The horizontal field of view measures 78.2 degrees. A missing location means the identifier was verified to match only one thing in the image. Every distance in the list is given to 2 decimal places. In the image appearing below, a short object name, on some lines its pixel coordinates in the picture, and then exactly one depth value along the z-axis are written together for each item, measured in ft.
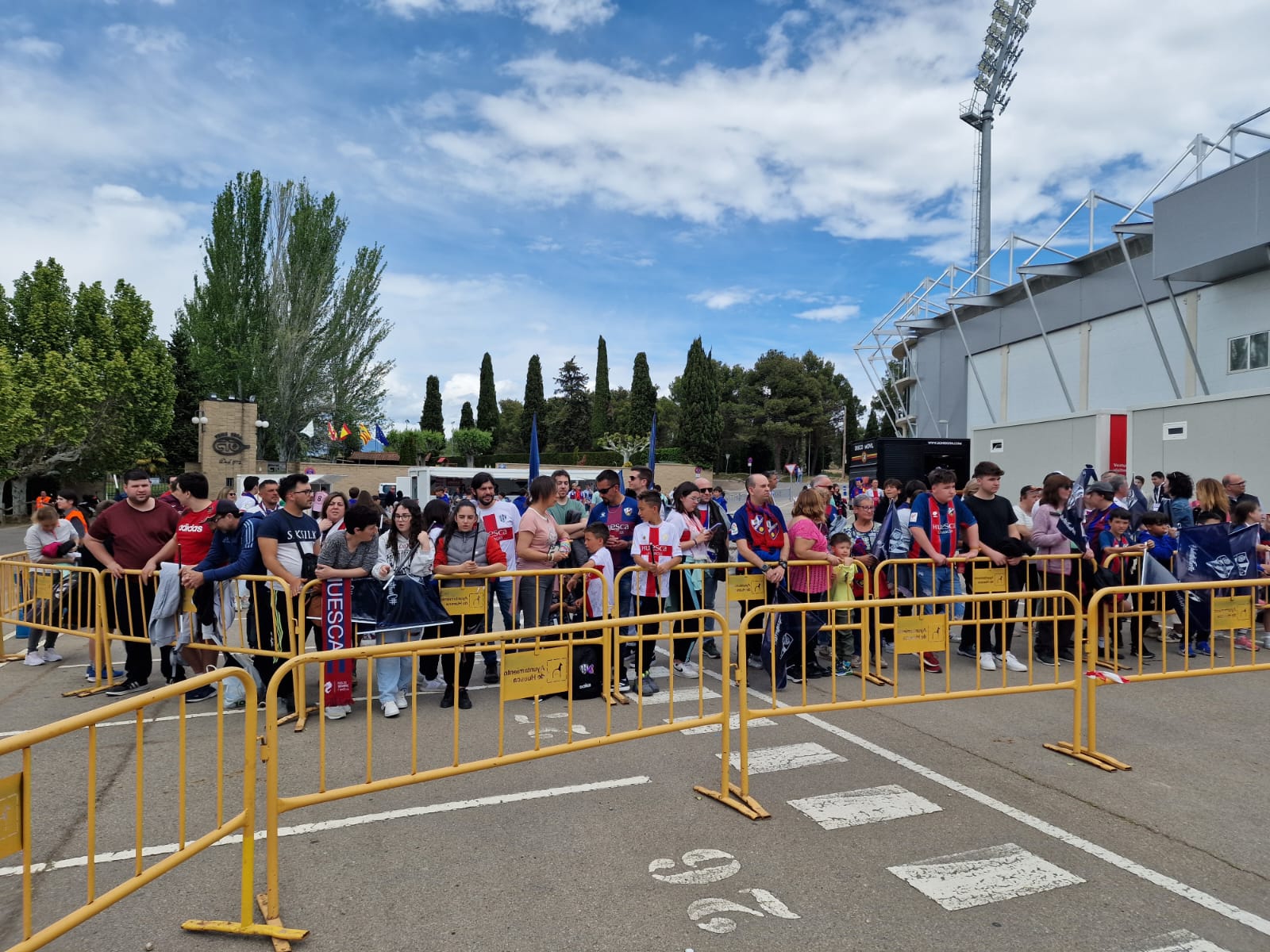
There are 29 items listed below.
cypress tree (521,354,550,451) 240.32
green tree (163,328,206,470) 168.66
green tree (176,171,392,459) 142.72
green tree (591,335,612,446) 234.38
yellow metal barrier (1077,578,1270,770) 16.75
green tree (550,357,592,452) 248.11
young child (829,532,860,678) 24.72
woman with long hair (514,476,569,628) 23.40
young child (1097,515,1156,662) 26.20
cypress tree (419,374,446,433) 278.26
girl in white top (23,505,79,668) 26.86
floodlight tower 139.44
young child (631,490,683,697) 22.82
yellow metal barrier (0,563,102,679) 23.43
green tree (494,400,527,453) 257.16
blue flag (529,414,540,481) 52.21
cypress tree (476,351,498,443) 268.41
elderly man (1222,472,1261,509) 32.50
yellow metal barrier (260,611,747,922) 10.90
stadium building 42.24
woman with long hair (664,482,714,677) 24.50
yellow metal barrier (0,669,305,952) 7.84
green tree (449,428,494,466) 245.24
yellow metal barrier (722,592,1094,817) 14.52
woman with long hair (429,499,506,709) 21.15
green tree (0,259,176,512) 99.71
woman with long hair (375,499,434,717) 19.92
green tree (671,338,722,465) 211.00
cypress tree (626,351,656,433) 220.43
